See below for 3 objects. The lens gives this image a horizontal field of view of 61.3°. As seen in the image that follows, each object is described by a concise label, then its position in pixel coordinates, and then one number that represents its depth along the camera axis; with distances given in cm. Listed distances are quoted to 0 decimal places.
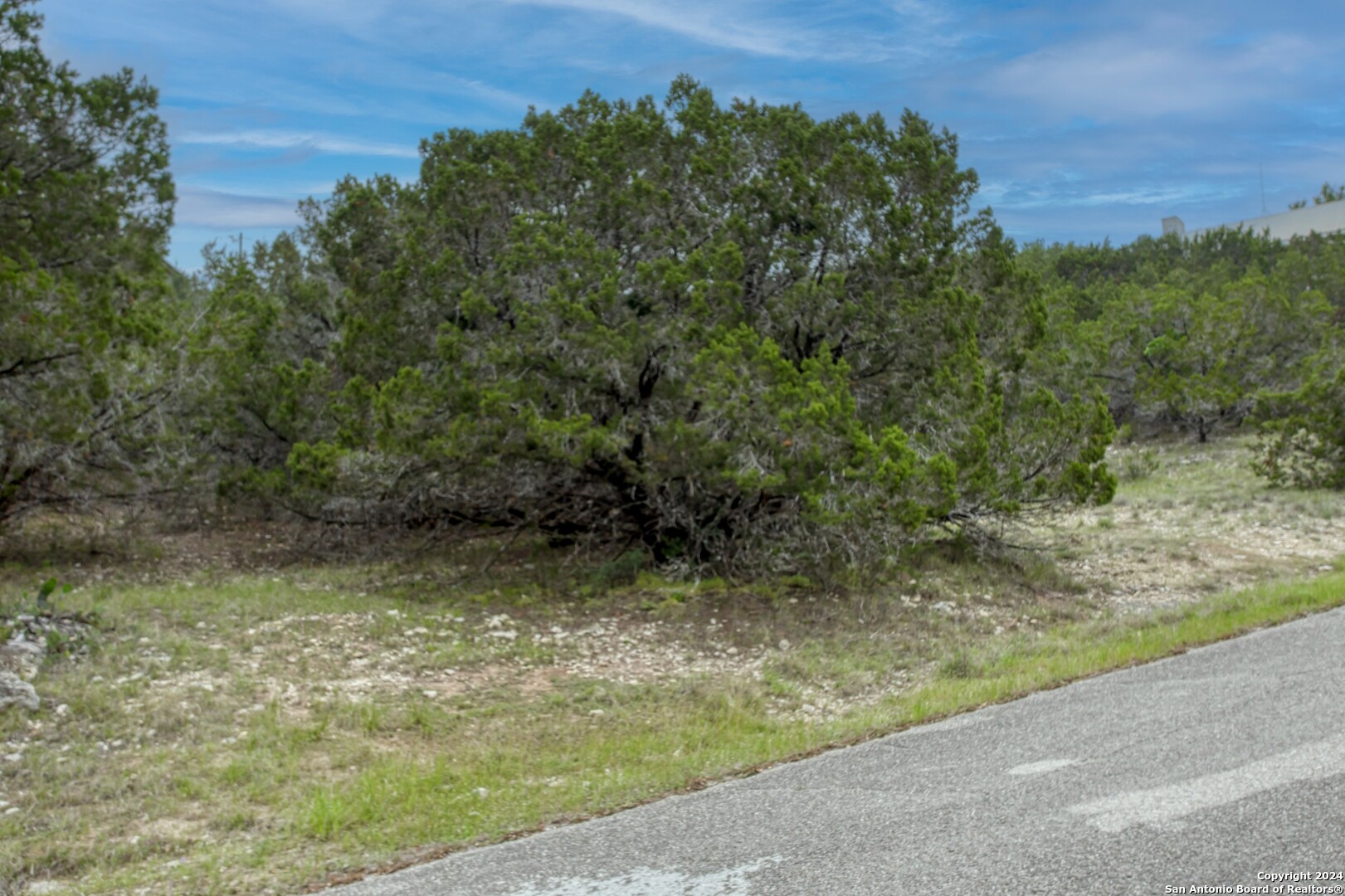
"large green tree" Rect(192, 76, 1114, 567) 1138
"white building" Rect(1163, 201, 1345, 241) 8038
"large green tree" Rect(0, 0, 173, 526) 1229
